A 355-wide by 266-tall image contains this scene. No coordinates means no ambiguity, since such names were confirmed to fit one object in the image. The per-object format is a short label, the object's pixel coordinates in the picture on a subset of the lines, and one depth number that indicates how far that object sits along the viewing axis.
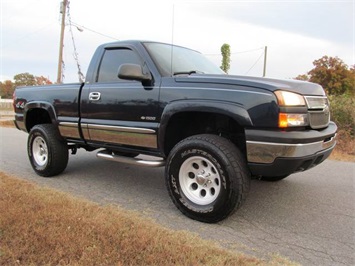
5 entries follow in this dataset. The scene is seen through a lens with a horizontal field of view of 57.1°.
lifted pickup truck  3.06
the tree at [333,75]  34.84
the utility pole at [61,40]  20.64
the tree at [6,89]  73.68
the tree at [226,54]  22.92
